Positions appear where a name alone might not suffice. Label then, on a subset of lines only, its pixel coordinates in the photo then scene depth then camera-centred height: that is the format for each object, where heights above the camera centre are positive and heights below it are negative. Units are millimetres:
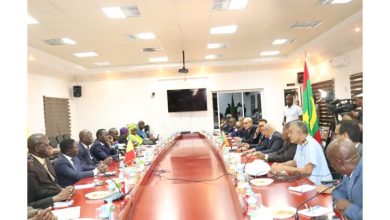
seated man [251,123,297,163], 3771 -624
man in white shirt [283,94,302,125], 7891 -230
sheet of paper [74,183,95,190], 2805 -675
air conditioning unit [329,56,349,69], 7215 +957
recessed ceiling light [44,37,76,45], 5971 +1412
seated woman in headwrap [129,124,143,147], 6144 -550
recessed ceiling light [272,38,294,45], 7152 +1474
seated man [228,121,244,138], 7083 -596
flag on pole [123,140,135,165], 3732 -549
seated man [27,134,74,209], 2426 -528
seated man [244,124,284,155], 4438 -553
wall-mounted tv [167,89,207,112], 10031 +217
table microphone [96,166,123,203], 2175 -611
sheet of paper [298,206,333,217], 1699 -609
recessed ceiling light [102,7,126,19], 4515 +1483
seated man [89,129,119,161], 4809 -580
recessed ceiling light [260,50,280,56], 8534 +1453
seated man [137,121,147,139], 7538 -525
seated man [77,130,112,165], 4168 -475
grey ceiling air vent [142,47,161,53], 7243 +1421
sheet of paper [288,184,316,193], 2198 -615
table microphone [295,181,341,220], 1618 -570
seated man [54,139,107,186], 3289 -580
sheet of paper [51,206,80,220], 1952 -656
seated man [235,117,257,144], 6267 -526
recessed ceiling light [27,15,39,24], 4609 +1424
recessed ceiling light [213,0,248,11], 4477 +1502
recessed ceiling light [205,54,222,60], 8719 +1445
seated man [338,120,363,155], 2805 -275
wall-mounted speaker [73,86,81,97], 9947 +687
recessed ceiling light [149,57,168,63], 8602 +1403
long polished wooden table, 2062 -724
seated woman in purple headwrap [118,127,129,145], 6977 -584
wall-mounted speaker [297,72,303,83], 9805 +817
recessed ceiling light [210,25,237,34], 5829 +1479
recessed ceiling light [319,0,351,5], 4699 +1522
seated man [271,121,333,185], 2781 -525
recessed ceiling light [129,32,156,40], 5999 +1451
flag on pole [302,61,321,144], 4414 -152
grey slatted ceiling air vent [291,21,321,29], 5816 +1501
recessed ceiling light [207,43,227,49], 7281 +1460
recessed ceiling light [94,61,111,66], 8750 +1379
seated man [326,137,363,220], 1676 -406
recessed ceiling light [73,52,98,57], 7339 +1392
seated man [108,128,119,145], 5588 -469
